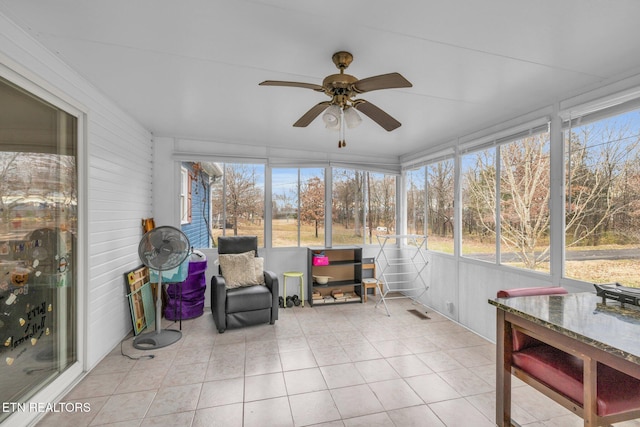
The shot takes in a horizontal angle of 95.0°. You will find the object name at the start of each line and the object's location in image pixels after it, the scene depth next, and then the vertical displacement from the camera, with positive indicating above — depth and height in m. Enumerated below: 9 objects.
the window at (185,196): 4.28 +0.23
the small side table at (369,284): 4.75 -1.18
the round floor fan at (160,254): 3.12 -0.47
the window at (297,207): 4.79 +0.08
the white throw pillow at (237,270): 3.77 -0.77
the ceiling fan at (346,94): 1.72 +0.76
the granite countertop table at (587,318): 1.26 -0.55
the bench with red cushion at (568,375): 1.39 -0.85
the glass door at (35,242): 1.75 -0.21
